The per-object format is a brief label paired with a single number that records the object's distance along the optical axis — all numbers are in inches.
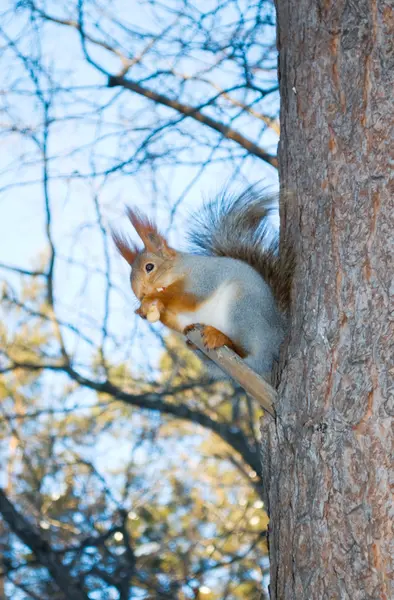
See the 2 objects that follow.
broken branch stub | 136.6
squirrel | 140.5
